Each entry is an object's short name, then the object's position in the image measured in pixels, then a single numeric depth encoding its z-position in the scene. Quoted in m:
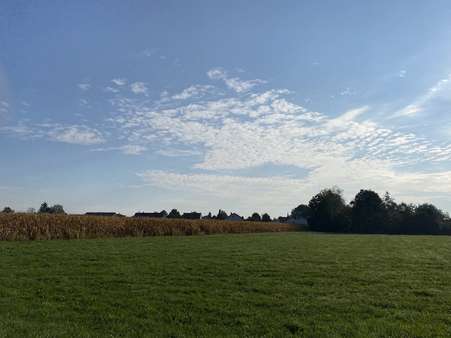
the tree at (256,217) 144.94
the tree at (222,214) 149.18
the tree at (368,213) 107.69
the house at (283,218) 168.81
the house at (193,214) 127.19
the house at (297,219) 163.39
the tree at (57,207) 97.92
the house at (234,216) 153.98
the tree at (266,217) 144.00
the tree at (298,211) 177.12
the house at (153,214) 125.25
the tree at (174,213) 128.90
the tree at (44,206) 99.21
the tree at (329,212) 111.44
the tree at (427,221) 102.32
